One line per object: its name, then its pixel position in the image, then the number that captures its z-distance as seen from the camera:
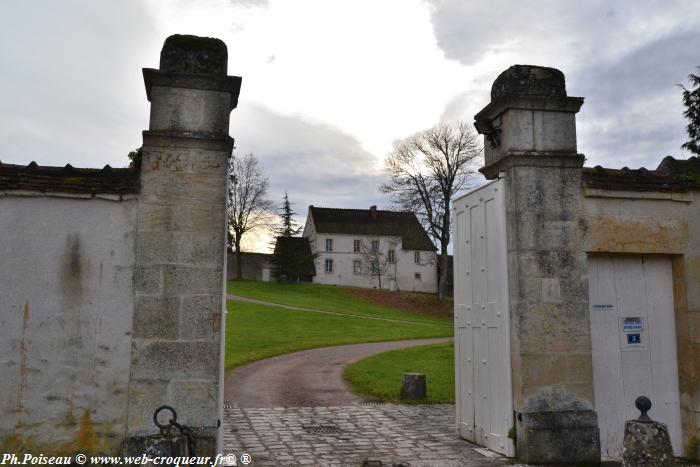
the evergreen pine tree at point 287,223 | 57.22
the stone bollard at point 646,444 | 4.42
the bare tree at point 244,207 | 49.25
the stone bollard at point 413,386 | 11.91
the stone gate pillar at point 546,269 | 6.70
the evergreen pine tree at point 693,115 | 28.06
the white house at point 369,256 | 57.28
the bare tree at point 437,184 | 37.97
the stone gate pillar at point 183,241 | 5.99
